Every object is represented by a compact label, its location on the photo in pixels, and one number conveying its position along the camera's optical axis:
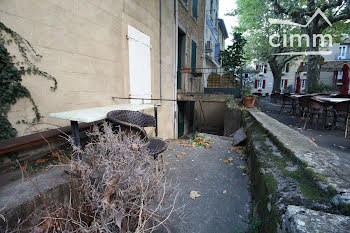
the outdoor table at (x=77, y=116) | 1.93
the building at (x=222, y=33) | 19.17
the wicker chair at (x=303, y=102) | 5.62
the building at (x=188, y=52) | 8.07
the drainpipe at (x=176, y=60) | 6.71
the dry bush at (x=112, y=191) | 1.01
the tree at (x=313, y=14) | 7.35
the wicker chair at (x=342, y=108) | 4.51
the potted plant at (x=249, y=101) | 6.92
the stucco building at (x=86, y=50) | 2.32
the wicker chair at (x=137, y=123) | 2.06
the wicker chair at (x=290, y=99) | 7.24
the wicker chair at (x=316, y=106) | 4.89
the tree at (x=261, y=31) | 11.97
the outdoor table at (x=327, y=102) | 4.64
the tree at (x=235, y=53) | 9.47
